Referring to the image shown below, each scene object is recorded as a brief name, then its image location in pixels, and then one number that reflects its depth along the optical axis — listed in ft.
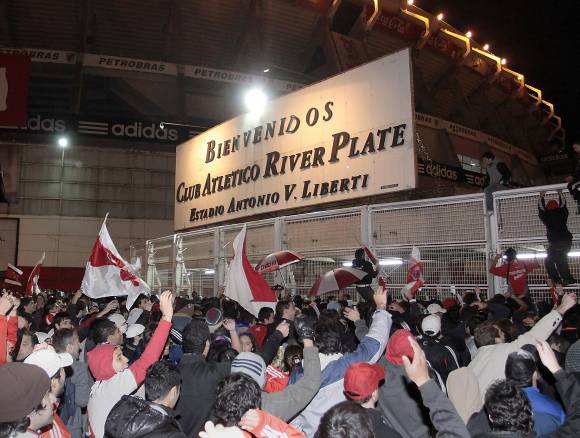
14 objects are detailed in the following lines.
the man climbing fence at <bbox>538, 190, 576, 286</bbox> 27.30
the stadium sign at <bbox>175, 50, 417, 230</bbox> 41.68
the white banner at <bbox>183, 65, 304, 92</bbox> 91.50
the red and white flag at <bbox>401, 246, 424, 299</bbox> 29.57
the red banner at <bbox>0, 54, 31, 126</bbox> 78.74
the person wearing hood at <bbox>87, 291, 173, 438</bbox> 12.51
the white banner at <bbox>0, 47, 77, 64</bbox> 87.10
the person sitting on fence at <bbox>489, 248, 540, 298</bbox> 28.17
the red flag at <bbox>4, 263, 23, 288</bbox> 42.49
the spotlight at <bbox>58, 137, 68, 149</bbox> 92.22
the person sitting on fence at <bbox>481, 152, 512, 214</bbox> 31.07
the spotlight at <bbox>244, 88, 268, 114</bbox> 56.75
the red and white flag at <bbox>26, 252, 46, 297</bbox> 38.11
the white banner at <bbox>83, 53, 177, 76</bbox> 88.07
